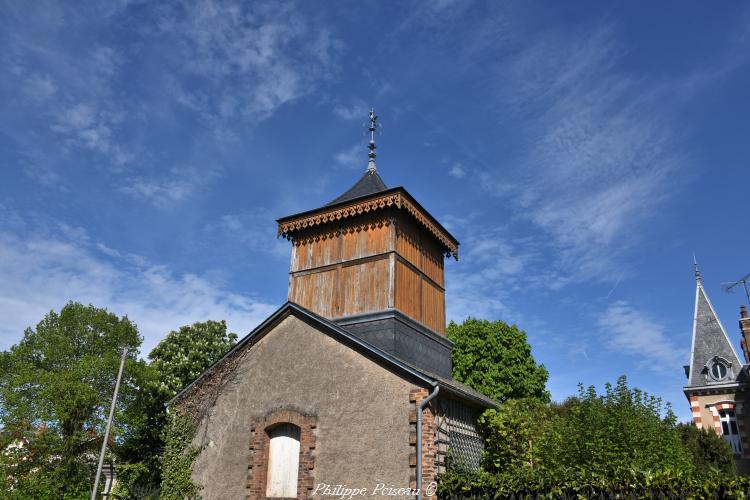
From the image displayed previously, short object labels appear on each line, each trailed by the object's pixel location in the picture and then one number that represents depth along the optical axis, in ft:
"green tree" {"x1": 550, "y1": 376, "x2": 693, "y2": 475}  34.58
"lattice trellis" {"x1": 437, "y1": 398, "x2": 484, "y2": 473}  35.99
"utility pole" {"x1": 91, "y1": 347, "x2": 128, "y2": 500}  50.23
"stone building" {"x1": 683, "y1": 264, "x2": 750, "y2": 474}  88.90
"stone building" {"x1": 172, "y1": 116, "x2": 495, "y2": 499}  34.88
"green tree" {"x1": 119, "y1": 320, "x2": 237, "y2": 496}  84.17
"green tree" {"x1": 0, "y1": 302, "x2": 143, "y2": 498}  72.23
